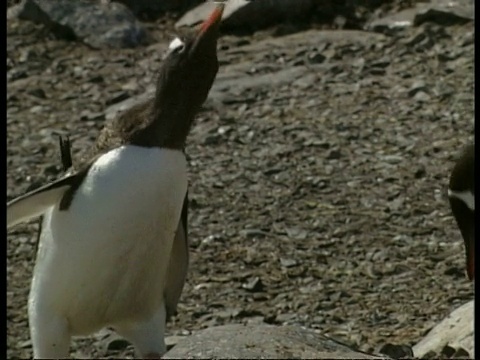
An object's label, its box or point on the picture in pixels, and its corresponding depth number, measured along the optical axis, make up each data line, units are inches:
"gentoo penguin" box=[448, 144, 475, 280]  269.3
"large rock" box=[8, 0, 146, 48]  589.0
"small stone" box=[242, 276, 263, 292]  381.4
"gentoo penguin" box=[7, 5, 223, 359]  272.4
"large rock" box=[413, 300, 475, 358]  293.7
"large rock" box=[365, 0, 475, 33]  568.7
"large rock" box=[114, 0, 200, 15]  620.4
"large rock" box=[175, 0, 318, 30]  592.1
